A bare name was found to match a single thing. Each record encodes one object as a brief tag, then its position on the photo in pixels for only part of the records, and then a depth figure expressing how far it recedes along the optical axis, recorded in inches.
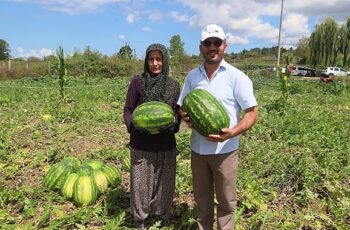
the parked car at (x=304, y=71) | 1760.6
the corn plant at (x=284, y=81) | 433.4
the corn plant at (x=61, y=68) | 438.5
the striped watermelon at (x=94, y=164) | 196.2
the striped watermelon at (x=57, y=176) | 188.9
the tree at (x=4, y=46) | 3407.0
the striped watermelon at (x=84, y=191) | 175.3
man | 128.6
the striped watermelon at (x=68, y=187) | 179.8
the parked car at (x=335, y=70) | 1688.2
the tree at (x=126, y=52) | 1337.4
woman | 151.2
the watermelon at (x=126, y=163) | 212.7
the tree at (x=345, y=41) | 1793.8
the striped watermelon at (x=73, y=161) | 196.4
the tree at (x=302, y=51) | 2275.6
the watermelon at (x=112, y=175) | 194.7
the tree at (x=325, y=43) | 1785.2
